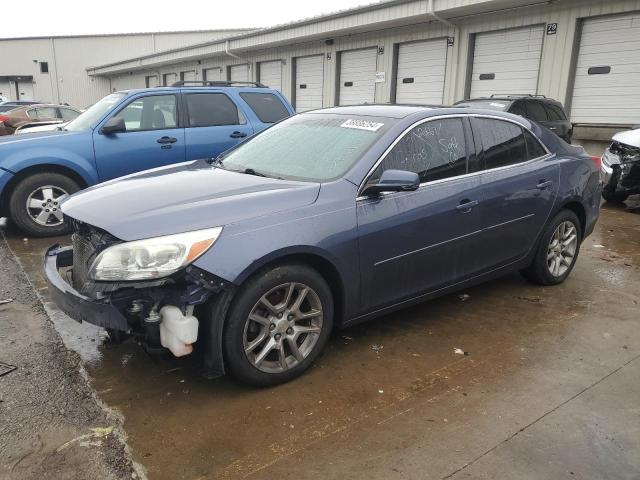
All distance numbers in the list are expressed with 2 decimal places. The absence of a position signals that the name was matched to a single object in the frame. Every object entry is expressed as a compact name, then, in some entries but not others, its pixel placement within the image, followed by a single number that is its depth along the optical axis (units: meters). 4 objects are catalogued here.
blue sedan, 2.84
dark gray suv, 10.15
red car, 14.95
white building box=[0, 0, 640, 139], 11.65
